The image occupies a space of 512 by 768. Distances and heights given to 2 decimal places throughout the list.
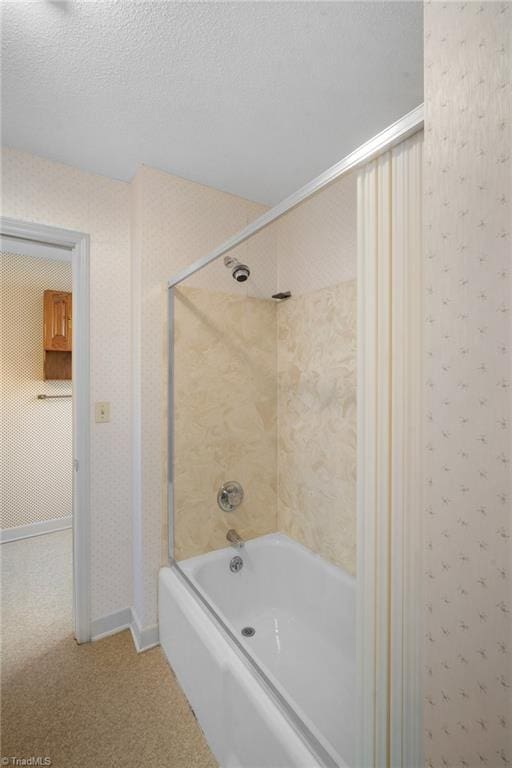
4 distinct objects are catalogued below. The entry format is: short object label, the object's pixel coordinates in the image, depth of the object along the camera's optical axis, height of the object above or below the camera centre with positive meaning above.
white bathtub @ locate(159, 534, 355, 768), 1.01 -1.09
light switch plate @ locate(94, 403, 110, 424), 1.87 -0.16
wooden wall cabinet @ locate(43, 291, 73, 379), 3.13 +0.44
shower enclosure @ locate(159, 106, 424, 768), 1.59 -0.44
